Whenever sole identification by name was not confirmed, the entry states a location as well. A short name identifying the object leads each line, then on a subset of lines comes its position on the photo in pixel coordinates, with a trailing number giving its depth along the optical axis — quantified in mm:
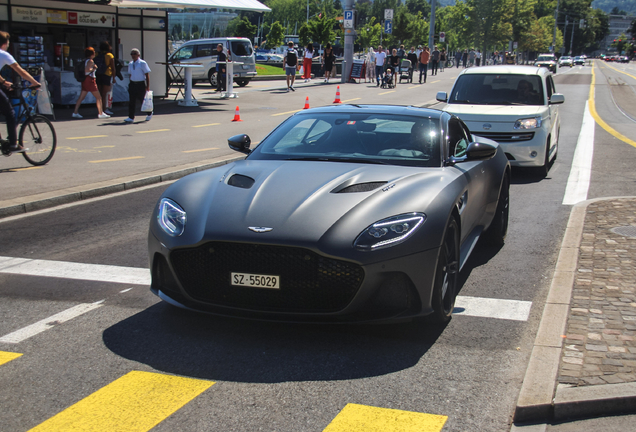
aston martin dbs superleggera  4125
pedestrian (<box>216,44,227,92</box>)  27511
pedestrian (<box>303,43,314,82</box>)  35856
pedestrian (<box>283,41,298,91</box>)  29031
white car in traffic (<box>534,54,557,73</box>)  90950
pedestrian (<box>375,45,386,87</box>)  34125
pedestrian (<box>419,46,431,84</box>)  38719
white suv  11062
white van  32219
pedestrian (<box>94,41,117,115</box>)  18984
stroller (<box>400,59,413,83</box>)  39438
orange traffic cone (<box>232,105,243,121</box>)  19188
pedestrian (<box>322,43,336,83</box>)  35312
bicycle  10930
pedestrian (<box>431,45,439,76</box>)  49591
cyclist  10203
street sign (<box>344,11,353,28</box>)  36081
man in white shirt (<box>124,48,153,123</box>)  17953
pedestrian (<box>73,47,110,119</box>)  18219
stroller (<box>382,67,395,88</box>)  33344
